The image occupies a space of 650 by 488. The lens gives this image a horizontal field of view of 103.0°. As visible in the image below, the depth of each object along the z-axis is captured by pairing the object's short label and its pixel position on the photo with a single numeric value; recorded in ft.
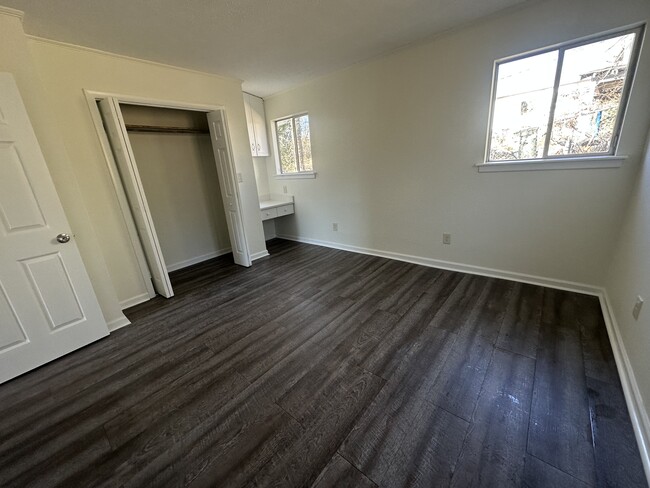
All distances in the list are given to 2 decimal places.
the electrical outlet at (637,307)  5.15
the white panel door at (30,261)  5.99
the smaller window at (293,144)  14.06
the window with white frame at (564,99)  6.79
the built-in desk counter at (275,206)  14.19
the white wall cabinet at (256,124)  14.16
